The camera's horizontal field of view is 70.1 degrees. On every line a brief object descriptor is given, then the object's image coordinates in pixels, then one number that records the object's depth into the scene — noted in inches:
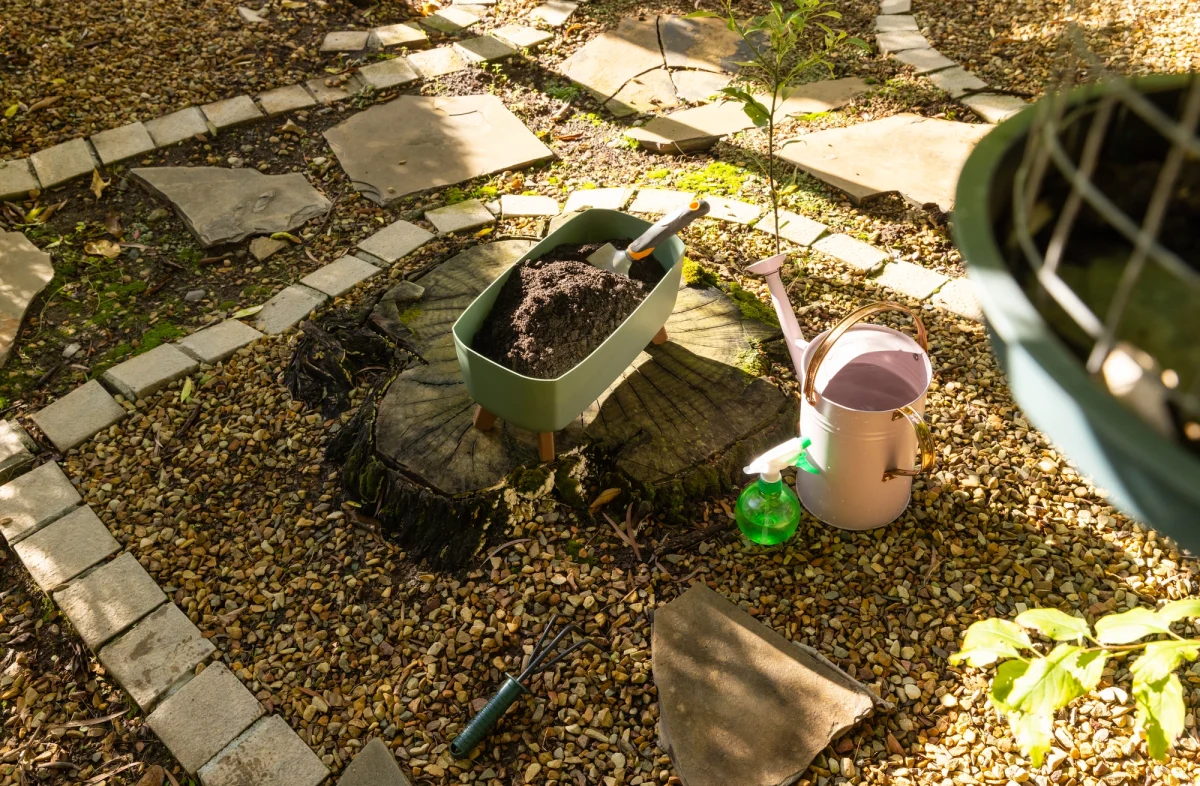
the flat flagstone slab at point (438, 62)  176.1
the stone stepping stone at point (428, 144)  147.7
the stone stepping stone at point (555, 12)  191.3
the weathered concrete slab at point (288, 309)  120.7
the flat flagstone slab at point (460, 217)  135.8
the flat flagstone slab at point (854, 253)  124.4
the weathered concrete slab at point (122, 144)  151.3
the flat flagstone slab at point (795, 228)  129.8
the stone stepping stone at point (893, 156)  137.6
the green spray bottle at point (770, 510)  89.1
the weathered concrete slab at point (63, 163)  146.9
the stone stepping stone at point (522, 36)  182.9
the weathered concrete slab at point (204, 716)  80.3
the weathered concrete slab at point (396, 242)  130.5
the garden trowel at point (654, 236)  95.0
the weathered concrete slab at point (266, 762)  78.3
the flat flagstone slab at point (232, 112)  160.2
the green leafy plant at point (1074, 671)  43.3
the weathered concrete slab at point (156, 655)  84.5
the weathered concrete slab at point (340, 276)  125.1
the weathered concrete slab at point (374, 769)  77.3
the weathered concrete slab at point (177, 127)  155.7
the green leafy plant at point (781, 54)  106.0
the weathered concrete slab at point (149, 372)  112.3
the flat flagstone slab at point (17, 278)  122.4
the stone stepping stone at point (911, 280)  120.6
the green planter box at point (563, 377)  84.0
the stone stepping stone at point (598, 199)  137.4
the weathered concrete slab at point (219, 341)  117.0
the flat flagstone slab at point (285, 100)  164.4
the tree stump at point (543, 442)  93.2
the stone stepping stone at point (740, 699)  76.4
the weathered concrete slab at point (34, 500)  98.0
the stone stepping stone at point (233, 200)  138.6
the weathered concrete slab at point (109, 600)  89.0
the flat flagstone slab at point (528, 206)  137.9
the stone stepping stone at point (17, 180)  143.3
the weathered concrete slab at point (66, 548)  93.7
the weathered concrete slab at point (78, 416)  107.6
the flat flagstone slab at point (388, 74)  172.2
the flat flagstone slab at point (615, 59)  173.0
